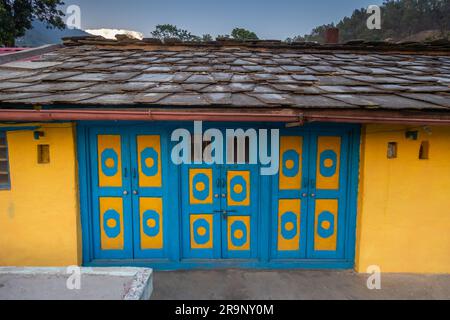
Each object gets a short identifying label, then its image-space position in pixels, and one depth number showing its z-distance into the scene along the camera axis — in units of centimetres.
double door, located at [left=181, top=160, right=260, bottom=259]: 493
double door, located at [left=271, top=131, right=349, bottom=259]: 489
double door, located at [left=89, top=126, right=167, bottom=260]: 482
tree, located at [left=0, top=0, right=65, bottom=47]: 1422
